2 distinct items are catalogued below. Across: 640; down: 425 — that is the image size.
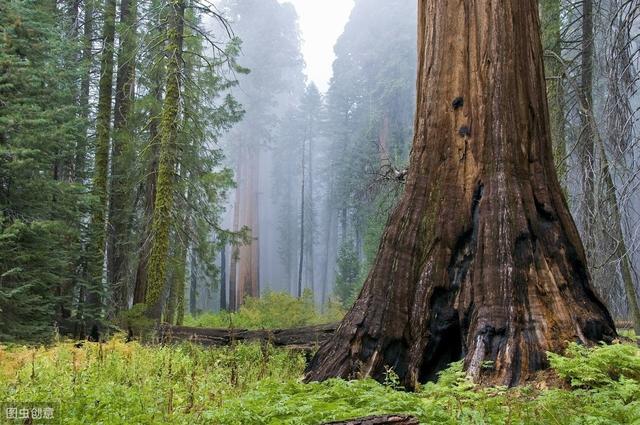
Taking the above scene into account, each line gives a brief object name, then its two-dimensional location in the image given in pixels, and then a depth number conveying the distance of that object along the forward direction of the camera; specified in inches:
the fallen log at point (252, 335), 364.8
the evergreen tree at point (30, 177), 416.5
